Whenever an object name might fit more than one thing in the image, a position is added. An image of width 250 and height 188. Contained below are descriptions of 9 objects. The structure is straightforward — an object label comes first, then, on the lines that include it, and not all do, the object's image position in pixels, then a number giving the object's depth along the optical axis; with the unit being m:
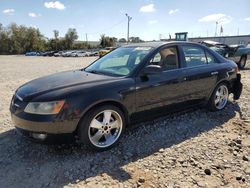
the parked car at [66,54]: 51.06
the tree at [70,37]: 80.81
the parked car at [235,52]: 12.56
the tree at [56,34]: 82.35
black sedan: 3.25
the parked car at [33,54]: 61.39
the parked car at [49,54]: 57.59
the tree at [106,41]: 75.62
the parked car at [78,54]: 50.44
